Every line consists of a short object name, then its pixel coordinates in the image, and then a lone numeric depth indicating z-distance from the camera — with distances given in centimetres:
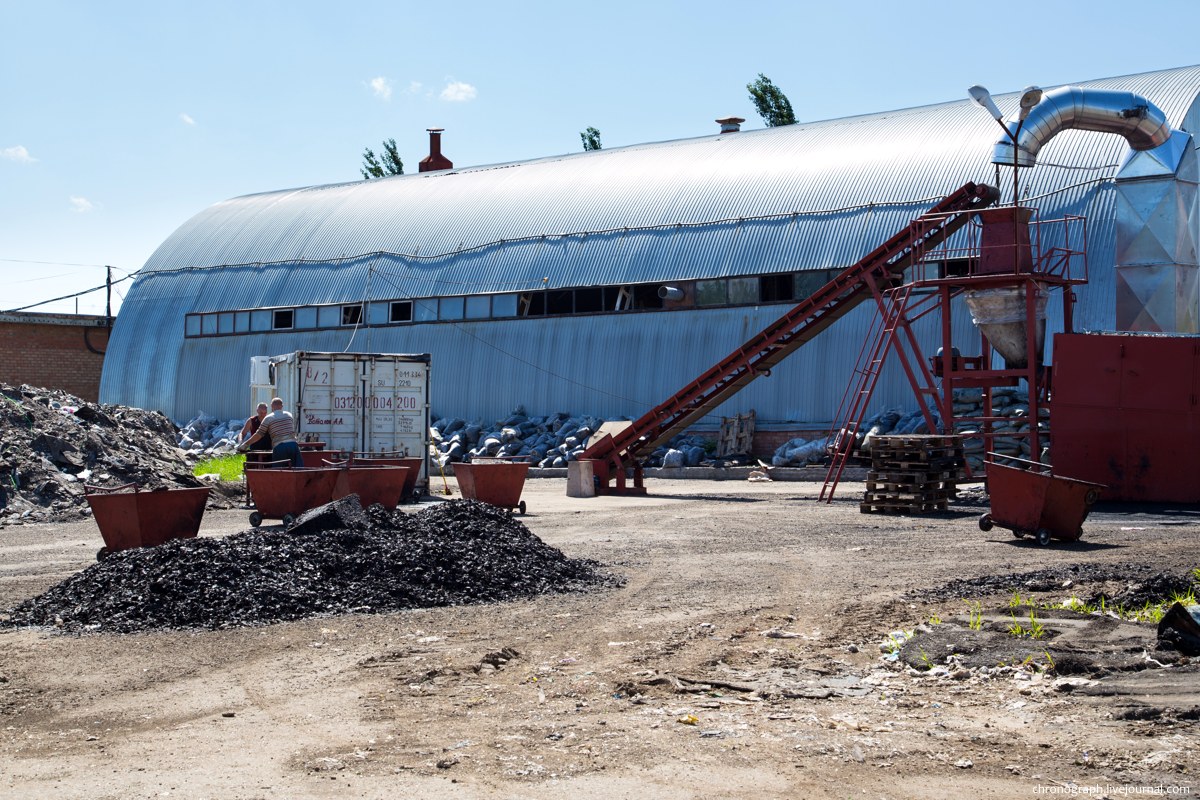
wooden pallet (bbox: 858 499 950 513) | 2058
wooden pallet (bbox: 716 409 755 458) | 3272
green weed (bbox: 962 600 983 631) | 970
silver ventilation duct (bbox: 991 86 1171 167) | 2664
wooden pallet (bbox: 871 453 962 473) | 2070
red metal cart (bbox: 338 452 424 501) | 2218
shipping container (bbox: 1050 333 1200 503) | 2050
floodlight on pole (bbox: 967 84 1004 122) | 2408
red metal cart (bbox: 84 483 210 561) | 1469
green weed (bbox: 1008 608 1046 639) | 914
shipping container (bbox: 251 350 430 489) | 2491
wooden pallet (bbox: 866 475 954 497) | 2058
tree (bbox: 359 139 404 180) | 7350
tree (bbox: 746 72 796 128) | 5978
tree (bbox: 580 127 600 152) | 6706
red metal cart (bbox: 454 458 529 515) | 2150
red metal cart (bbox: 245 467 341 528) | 1764
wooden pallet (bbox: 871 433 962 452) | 2062
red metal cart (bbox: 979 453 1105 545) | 1561
